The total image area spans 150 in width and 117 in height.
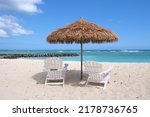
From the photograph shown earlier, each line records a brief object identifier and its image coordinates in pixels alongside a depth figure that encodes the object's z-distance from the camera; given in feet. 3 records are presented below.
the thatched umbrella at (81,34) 24.11
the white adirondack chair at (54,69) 25.50
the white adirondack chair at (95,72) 24.16
